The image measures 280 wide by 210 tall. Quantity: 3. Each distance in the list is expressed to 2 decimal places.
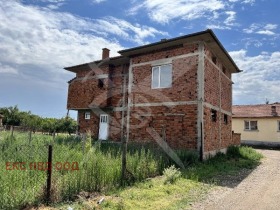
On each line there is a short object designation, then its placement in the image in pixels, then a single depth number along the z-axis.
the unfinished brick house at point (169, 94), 12.70
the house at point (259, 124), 25.55
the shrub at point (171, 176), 7.67
